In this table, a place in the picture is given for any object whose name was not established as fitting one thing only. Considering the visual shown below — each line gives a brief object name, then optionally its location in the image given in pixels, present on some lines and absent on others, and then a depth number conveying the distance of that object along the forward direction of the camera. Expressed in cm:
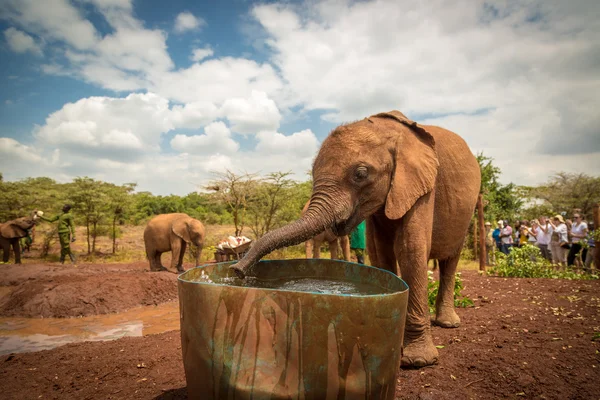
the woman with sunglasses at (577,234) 1063
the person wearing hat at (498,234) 1509
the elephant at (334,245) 1047
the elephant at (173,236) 1345
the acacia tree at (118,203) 1906
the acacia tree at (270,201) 1579
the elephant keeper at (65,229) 1496
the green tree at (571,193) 3017
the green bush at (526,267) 927
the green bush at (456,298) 592
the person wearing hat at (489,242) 1480
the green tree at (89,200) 1770
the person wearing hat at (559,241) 1155
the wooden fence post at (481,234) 1011
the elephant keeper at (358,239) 1045
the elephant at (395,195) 338
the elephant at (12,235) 1545
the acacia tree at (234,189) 1534
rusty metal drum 169
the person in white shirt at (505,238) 1441
